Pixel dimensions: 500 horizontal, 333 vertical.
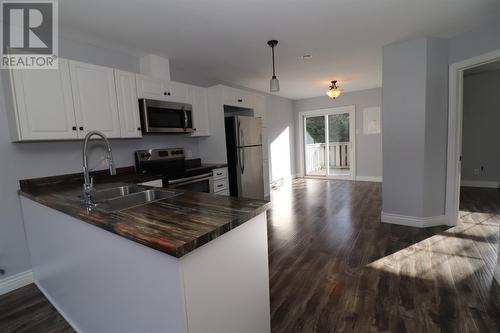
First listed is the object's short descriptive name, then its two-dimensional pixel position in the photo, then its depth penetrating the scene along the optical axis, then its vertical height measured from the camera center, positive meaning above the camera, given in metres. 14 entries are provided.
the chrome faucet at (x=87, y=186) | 1.50 -0.21
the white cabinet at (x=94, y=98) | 2.24 +0.54
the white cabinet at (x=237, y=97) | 3.72 +0.81
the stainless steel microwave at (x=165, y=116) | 2.76 +0.42
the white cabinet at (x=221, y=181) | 3.42 -0.51
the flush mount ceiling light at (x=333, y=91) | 4.77 +0.99
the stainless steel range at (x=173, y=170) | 2.79 -0.27
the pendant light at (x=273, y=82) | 2.71 +0.70
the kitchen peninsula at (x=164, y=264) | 0.92 -0.53
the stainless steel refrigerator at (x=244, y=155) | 3.82 -0.15
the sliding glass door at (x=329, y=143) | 6.63 -0.06
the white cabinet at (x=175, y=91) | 3.05 +0.77
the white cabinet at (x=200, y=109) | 3.44 +0.57
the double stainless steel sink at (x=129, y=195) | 1.83 -0.36
